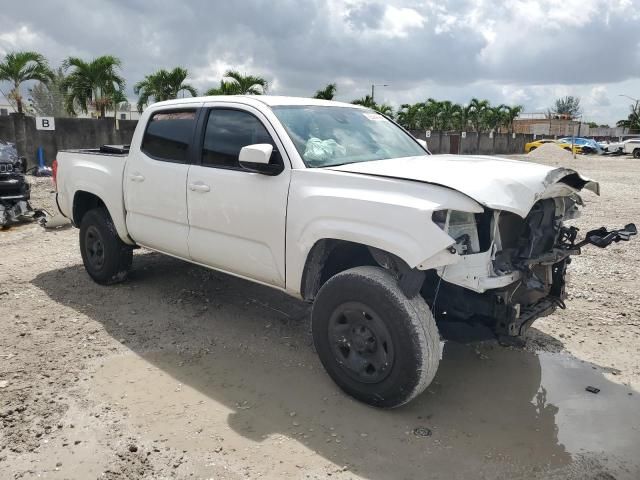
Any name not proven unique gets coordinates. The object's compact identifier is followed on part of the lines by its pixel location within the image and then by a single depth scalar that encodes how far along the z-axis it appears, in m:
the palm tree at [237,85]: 24.75
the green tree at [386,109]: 41.98
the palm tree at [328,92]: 29.28
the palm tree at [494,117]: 54.72
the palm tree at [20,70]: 21.44
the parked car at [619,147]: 40.25
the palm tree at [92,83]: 23.11
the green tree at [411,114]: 49.84
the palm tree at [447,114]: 50.81
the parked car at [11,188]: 9.13
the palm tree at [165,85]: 24.52
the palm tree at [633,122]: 71.62
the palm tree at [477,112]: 52.88
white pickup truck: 3.25
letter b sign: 16.61
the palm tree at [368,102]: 39.84
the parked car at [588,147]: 43.50
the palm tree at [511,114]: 56.07
